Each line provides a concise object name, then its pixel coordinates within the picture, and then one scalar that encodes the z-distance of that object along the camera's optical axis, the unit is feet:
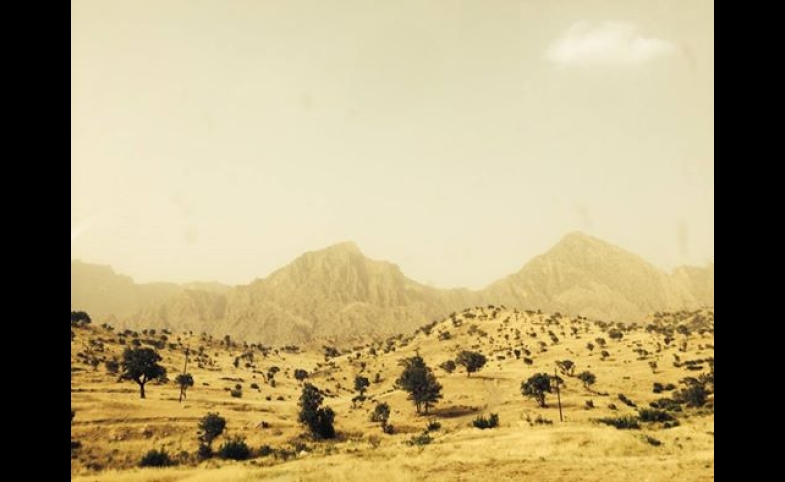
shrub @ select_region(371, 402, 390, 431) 147.11
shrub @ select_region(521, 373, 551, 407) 158.61
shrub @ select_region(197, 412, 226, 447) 129.90
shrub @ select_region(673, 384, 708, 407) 145.28
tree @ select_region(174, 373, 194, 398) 176.12
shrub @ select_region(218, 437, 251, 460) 113.19
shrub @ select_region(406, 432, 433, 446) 113.50
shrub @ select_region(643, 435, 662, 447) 95.86
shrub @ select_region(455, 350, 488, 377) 213.05
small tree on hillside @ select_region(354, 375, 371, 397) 223.22
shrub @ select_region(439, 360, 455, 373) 229.04
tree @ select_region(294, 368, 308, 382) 262.26
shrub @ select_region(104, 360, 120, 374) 198.29
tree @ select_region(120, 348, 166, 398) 168.76
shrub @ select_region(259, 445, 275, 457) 117.70
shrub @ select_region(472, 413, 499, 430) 132.46
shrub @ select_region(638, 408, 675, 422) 126.93
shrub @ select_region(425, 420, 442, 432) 139.47
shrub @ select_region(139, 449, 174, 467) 104.66
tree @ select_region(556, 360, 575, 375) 202.59
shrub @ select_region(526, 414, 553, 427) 132.87
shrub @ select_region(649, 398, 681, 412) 142.37
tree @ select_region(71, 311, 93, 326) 275.92
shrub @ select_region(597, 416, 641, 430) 119.06
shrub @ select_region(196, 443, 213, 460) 114.21
